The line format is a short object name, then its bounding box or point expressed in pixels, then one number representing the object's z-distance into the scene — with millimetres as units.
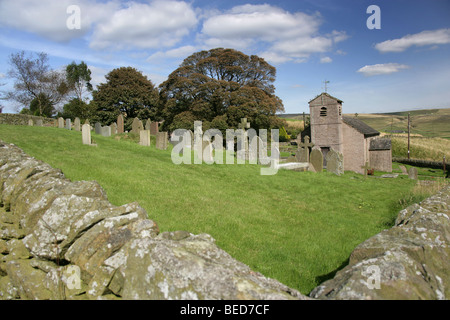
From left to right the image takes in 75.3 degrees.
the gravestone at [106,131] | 23362
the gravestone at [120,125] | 27734
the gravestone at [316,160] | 19625
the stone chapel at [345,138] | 31688
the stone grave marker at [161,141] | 19062
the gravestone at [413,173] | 23202
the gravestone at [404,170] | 29803
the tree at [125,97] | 39531
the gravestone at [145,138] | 20375
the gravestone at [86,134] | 15031
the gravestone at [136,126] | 25748
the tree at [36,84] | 41438
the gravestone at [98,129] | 24122
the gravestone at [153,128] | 37247
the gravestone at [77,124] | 25030
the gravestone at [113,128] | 25738
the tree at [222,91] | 36000
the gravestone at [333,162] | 19625
